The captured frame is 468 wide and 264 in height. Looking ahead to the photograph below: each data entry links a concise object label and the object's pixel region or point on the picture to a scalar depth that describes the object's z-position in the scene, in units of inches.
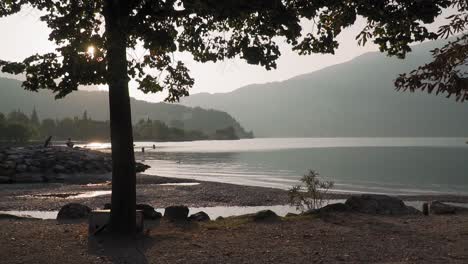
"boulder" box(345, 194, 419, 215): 755.4
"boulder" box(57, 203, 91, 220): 731.4
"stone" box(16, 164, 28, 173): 1862.7
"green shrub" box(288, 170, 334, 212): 842.8
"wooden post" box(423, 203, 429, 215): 779.4
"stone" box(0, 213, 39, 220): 719.7
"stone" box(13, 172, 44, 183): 1737.2
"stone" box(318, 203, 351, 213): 718.3
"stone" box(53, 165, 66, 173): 1978.3
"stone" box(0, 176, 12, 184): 1695.4
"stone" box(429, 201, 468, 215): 789.2
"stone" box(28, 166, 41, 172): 1898.4
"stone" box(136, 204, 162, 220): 705.6
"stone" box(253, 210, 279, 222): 659.4
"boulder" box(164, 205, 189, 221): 692.1
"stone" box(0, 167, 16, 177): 1763.9
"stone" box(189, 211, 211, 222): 705.6
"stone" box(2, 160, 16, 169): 1840.2
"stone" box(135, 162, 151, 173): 2540.6
